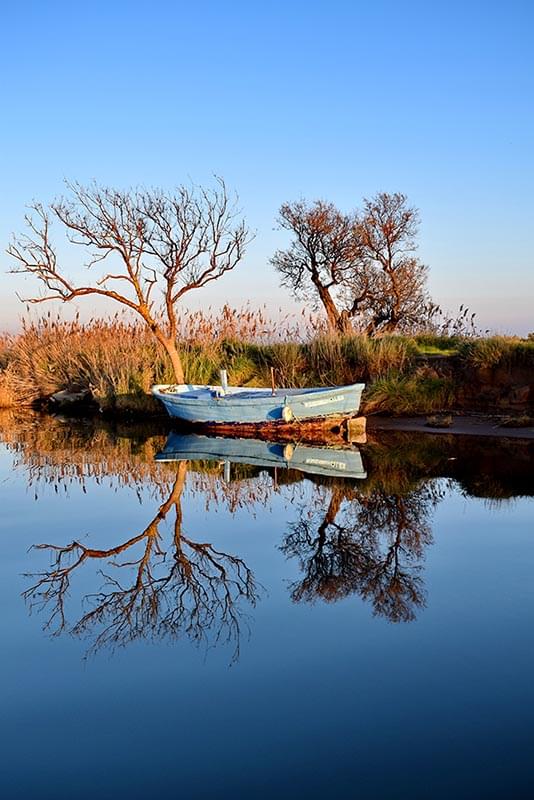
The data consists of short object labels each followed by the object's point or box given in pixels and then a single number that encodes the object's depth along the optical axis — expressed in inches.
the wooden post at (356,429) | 750.5
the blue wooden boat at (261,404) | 721.0
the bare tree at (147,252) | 915.4
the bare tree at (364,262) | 1606.8
